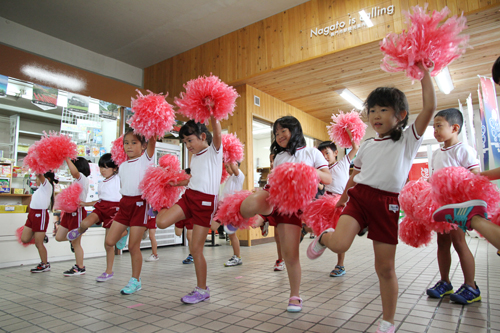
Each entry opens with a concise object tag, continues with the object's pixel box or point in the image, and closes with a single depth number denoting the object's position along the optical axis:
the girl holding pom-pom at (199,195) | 2.59
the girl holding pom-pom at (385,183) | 1.72
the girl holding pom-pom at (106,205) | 3.64
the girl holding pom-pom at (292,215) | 2.25
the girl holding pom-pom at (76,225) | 3.96
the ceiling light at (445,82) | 7.48
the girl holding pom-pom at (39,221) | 4.23
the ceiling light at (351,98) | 8.69
